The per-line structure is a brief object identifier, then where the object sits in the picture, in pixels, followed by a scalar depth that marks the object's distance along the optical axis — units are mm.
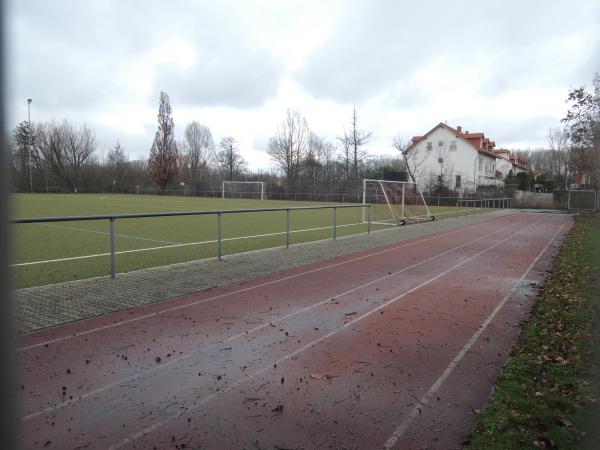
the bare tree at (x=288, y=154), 65875
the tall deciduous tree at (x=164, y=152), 70438
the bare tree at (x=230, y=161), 78175
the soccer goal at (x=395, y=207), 20422
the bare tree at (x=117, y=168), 72662
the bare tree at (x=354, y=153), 54406
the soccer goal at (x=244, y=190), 54781
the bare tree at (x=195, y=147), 82375
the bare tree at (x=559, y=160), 65750
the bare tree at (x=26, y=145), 58719
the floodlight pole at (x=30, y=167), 58062
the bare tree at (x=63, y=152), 67750
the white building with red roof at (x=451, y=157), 53406
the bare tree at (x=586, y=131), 24016
